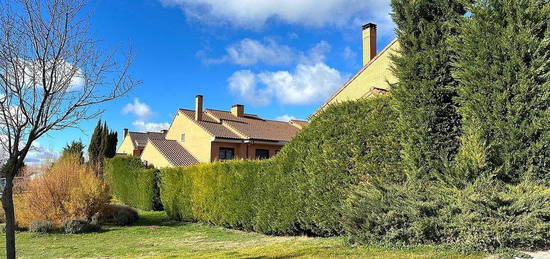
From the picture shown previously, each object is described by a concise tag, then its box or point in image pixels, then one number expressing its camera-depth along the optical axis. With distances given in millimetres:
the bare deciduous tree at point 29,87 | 5051
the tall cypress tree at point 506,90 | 5273
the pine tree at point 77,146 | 24658
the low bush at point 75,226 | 13203
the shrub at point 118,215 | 15148
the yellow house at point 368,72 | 17656
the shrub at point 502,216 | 4906
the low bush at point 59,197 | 13859
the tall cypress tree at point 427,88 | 6387
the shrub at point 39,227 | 13121
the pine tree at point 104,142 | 30156
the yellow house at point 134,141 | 42438
